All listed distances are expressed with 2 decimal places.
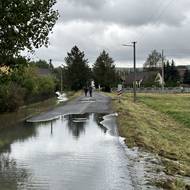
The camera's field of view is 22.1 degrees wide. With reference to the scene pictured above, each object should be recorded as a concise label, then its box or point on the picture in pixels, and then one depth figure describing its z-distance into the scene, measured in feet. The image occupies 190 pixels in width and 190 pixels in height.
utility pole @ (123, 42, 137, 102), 172.45
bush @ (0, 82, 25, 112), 103.24
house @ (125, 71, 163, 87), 500.00
